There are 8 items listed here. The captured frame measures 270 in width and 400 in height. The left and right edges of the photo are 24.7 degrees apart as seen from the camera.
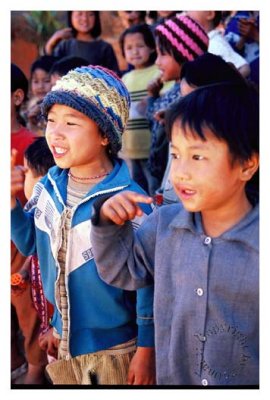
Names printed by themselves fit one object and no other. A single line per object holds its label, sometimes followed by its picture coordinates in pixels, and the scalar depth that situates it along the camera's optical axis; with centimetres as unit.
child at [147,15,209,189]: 271
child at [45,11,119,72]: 416
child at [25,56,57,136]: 374
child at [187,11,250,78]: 297
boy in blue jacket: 194
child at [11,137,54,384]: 227
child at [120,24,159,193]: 368
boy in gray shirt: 160
